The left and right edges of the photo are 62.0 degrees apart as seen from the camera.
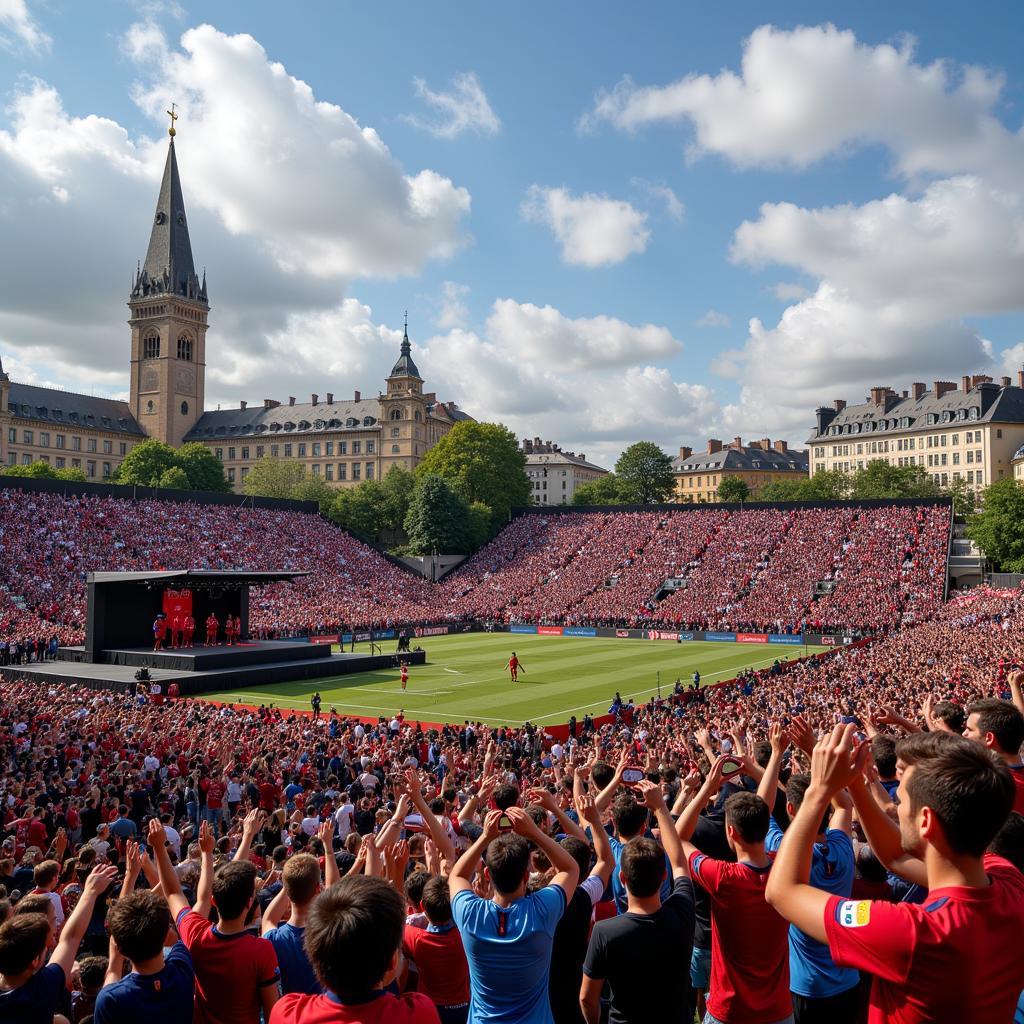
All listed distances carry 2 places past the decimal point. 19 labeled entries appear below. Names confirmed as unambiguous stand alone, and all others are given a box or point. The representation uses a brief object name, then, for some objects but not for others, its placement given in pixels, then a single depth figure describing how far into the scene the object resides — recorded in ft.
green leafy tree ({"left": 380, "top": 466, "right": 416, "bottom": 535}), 315.99
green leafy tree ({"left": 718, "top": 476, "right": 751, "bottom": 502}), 426.10
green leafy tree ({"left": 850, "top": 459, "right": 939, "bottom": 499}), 333.21
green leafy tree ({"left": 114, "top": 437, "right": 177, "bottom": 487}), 330.95
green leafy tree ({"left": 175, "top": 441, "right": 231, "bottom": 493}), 339.16
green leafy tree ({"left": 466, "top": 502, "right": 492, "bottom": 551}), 269.23
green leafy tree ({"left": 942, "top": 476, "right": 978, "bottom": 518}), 331.57
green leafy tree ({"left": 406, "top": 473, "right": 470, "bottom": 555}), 261.85
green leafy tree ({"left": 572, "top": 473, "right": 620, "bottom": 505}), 401.37
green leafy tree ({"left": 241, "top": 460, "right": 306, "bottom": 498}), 347.77
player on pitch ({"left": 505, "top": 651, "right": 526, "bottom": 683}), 123.95
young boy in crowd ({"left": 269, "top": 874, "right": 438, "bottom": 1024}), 10.19
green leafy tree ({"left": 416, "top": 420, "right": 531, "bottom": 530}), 306.14
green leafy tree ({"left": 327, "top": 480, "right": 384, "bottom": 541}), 312.50
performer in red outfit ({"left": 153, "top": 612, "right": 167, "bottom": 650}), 127.85
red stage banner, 133.18
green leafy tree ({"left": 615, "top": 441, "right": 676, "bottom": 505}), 384.47
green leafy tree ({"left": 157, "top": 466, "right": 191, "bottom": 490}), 315.58
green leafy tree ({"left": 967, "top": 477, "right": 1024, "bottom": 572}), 195.72
